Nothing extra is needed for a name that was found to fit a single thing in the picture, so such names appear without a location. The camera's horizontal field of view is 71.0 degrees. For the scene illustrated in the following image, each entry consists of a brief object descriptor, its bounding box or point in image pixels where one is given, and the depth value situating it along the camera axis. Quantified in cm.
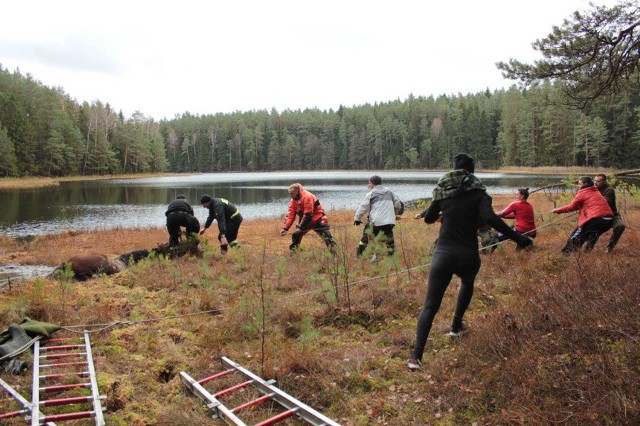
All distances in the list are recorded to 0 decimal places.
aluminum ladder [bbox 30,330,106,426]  377
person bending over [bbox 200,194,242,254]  1107
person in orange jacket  1011
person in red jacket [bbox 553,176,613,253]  773
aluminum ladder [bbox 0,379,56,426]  367
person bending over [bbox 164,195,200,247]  1111
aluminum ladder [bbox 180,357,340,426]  366
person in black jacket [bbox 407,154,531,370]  434
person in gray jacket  923
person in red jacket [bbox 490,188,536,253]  891
